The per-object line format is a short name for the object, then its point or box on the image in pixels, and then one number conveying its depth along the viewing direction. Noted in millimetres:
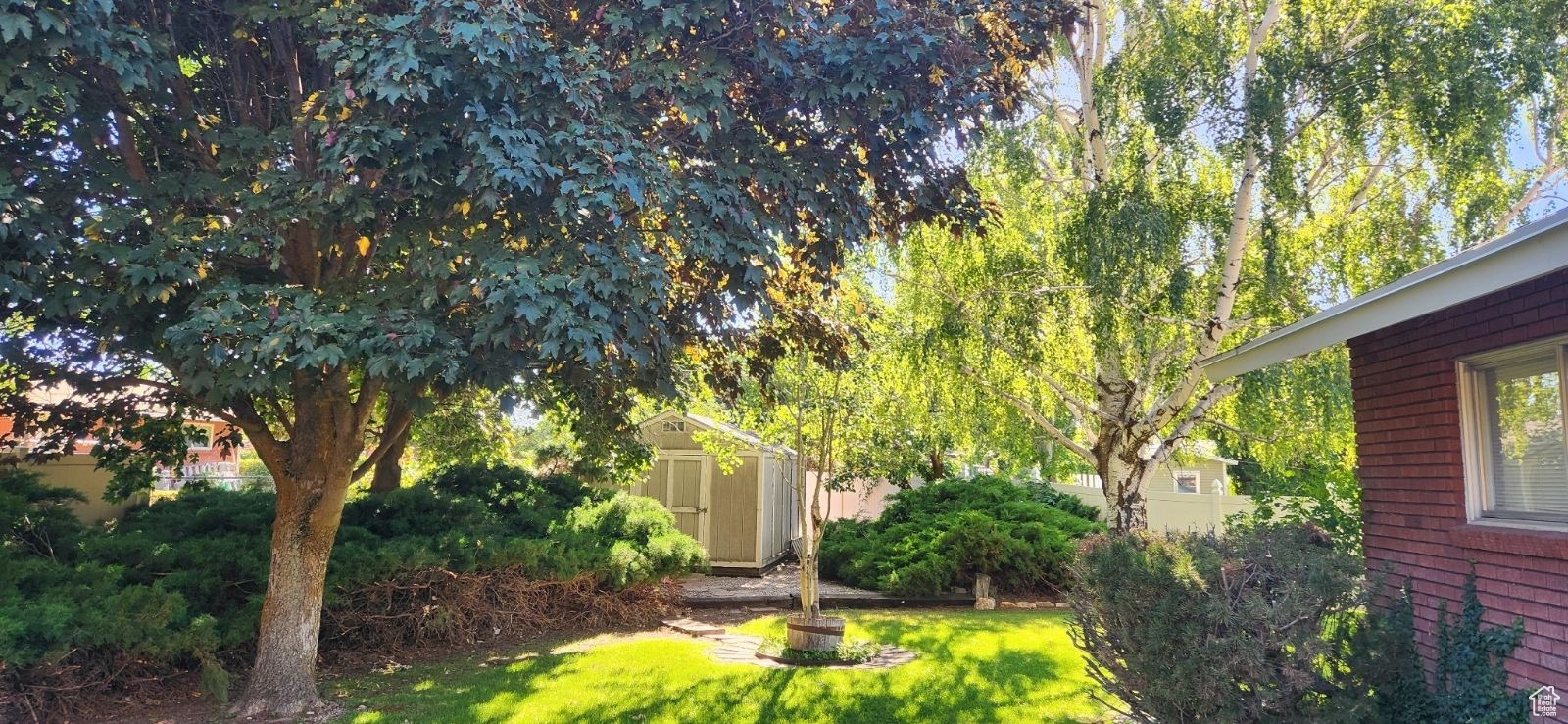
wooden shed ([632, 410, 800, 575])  15430
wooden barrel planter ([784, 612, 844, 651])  8562
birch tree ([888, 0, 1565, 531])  7320
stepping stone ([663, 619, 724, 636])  10338
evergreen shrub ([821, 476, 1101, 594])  12617
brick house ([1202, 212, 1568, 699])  3953
